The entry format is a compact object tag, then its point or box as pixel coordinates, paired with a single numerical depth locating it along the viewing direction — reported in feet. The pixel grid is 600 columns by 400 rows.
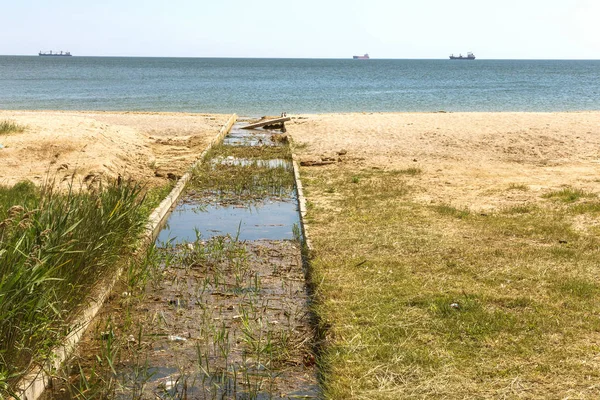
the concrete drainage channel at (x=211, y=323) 15.11
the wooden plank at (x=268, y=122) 70.69
